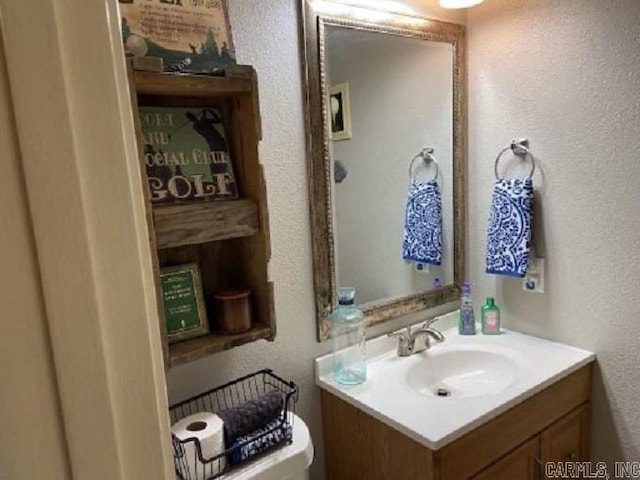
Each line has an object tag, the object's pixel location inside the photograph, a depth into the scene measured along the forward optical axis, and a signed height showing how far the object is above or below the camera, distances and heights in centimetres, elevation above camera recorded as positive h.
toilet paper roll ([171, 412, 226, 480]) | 99 -56
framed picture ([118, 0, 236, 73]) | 95 +31
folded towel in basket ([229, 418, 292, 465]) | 105 -61
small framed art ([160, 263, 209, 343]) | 107 -28
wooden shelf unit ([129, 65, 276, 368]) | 95 -9
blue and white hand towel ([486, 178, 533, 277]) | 159 -22
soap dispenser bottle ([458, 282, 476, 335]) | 178 -59
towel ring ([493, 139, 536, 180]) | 161 +4
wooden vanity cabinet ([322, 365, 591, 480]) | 119 -78
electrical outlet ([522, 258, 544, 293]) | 165 -41
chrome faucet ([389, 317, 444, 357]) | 161 -59
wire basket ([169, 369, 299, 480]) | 99 -60
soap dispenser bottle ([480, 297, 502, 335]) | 176 -58
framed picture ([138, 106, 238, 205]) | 103 +6
